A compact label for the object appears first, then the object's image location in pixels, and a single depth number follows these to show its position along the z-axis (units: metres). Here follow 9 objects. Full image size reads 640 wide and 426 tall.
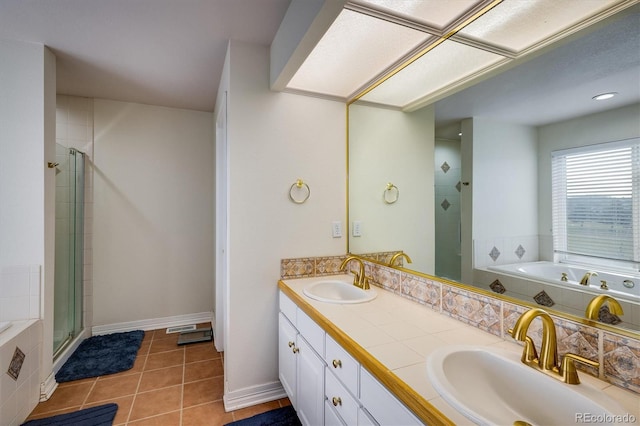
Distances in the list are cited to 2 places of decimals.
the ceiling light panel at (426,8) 1.18
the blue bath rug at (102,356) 2.31
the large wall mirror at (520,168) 0.83
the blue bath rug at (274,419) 1.75
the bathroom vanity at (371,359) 0.79
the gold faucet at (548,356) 0.80
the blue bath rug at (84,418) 1.79
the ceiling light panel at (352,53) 1.37
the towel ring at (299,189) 2.03
